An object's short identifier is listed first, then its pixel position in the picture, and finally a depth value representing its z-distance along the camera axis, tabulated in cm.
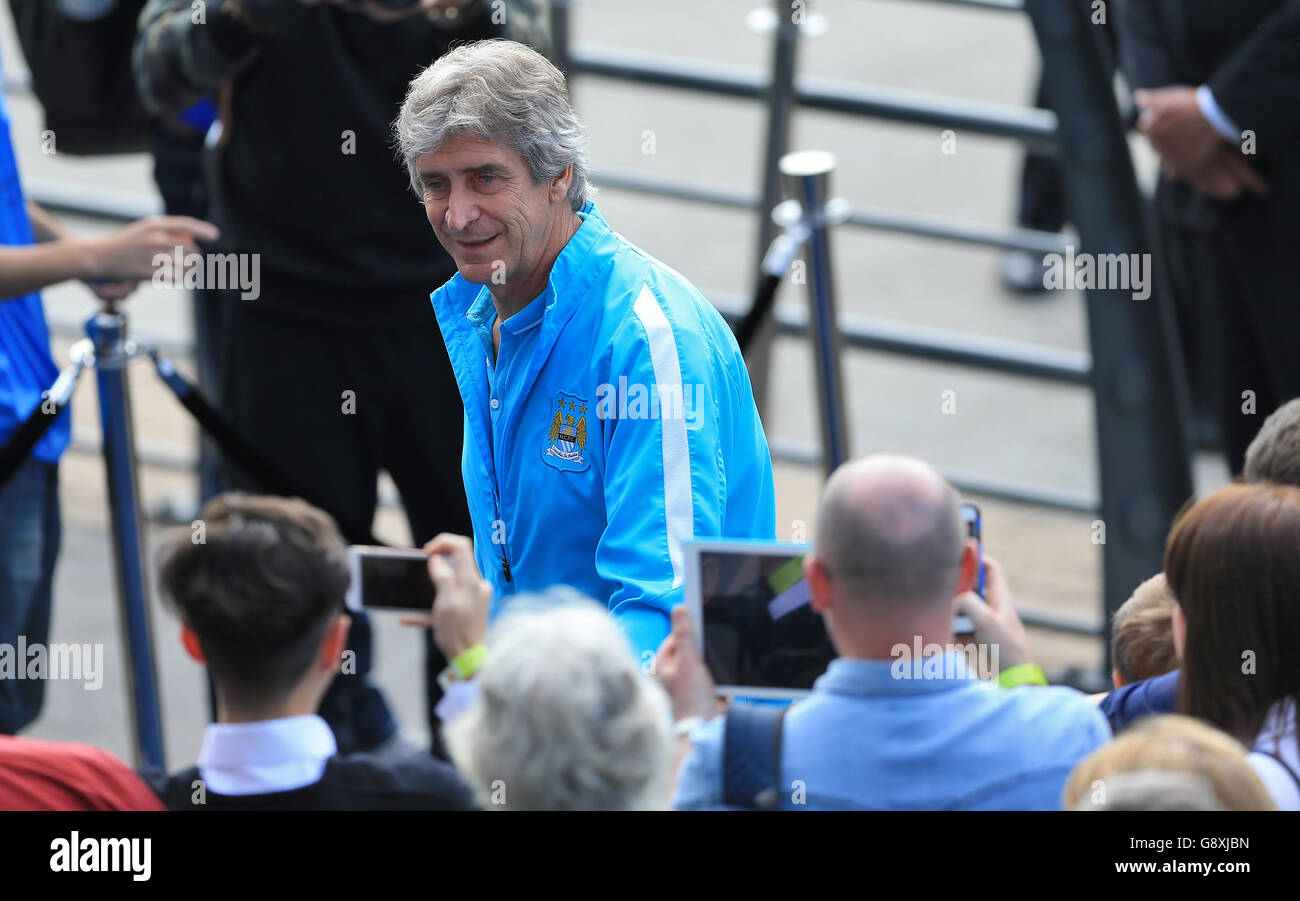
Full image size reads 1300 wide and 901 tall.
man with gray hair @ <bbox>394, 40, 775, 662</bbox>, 552
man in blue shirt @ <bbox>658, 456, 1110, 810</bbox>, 464
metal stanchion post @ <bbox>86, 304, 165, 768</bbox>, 808
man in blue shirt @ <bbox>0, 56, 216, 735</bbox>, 780
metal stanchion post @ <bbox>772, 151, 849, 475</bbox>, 909
